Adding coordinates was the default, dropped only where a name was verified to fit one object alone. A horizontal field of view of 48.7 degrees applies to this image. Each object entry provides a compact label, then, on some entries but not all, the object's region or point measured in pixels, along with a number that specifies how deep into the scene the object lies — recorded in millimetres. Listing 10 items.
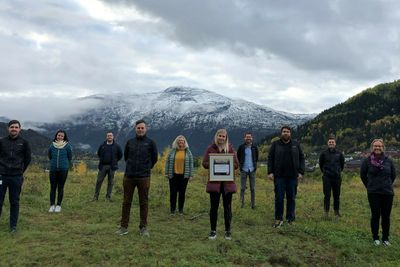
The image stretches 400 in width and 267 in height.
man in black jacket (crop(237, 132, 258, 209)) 15078
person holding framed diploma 10023
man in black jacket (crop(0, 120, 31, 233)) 10211
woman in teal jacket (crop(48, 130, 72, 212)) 13375
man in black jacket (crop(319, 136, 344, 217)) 14195
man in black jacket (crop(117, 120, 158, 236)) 10242
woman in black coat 10602
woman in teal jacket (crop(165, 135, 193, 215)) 13570
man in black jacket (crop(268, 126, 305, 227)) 11992
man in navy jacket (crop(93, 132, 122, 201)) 15969
